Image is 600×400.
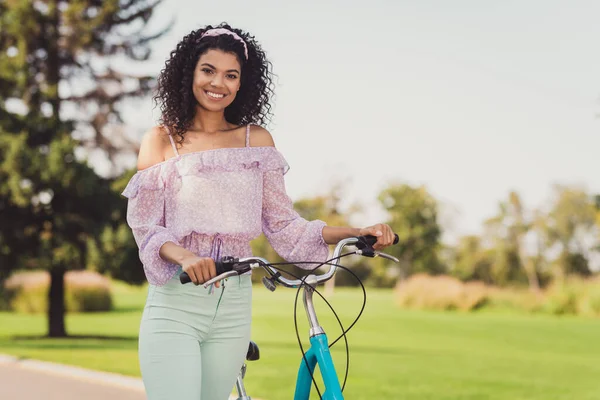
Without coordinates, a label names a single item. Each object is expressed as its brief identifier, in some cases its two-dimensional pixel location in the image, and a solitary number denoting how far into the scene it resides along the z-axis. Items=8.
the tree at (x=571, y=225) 59.41
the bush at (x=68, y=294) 24.25
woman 2.78
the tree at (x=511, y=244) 57.91
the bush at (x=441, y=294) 30.11
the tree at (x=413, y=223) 58.34
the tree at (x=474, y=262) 60.41
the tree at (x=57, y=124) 15.44
